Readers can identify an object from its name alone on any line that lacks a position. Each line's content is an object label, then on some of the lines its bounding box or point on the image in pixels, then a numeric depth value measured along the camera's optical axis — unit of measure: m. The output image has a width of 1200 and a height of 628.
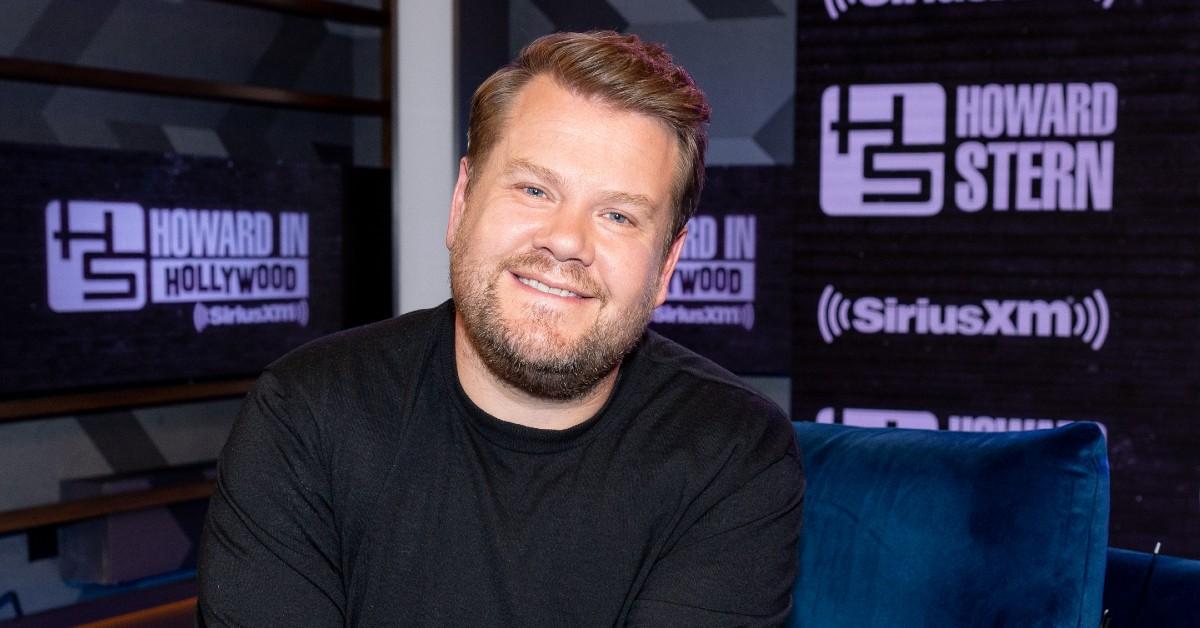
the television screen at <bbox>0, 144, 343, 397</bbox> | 3.17
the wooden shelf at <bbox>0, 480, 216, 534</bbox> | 3.20
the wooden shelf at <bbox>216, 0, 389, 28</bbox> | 3.86
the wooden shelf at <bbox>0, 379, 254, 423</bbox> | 3.20
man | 1.28
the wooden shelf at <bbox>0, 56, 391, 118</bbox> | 3.19
